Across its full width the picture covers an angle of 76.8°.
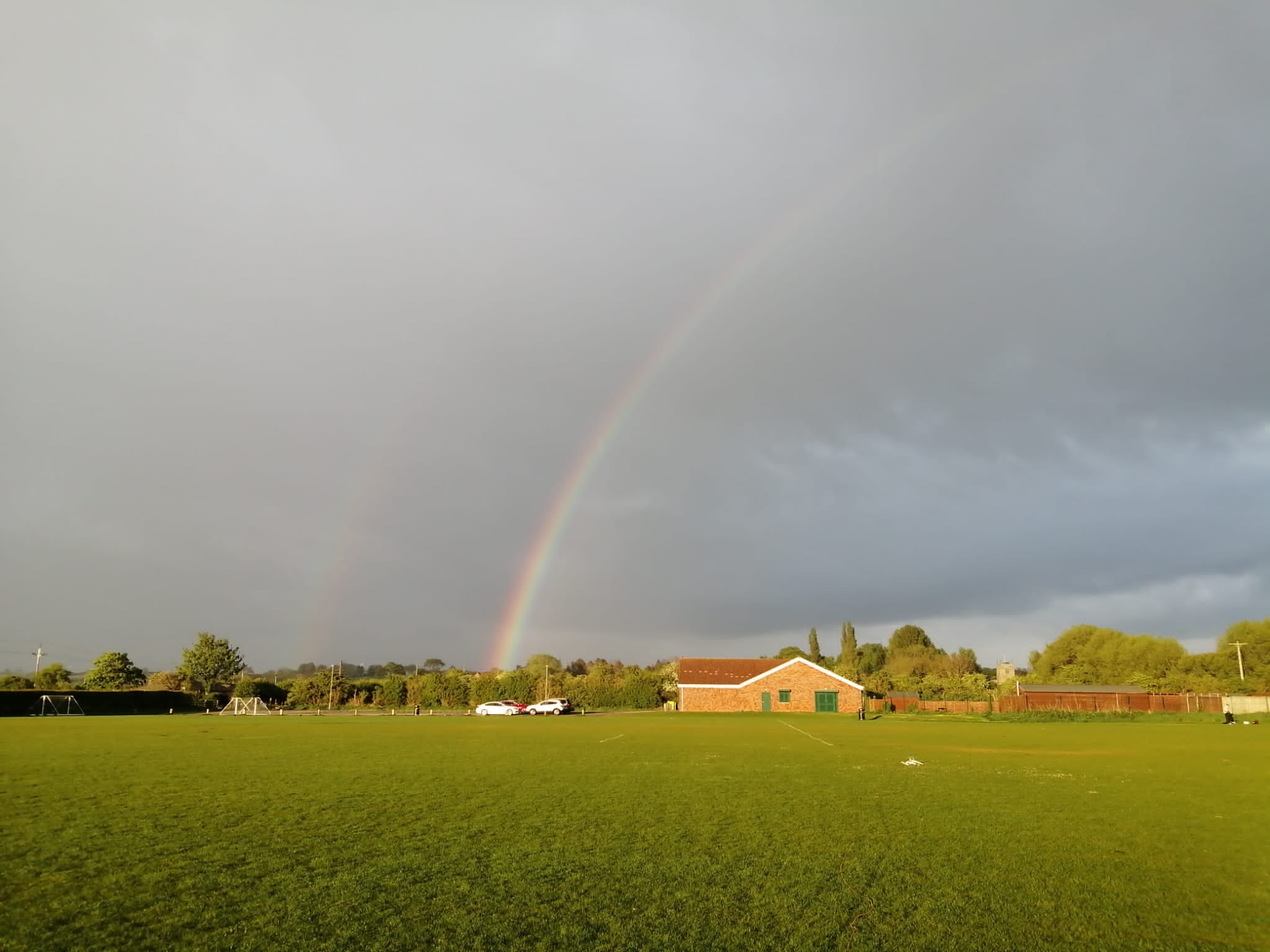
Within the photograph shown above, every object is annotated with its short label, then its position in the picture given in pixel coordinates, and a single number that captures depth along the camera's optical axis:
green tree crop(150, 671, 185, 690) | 95.18
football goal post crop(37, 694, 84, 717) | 63.00
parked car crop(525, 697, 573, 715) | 68.38
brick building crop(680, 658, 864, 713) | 77.75
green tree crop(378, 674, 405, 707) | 86.50
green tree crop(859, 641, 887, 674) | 163.25
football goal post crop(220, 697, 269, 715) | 67.56
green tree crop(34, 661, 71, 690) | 82.94
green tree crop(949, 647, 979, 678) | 136.38
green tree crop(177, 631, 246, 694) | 94.69
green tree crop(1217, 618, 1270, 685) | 91.94
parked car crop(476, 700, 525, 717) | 67.12
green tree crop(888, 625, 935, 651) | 168.38
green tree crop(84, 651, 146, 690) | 94.12
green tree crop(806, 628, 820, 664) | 132.38
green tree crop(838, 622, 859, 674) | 133.00
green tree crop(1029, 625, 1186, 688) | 102.44
